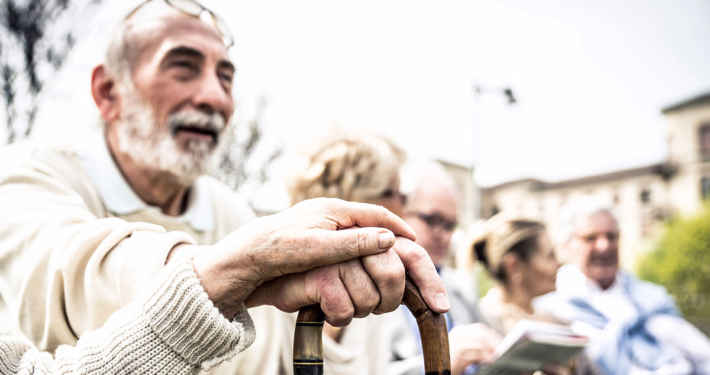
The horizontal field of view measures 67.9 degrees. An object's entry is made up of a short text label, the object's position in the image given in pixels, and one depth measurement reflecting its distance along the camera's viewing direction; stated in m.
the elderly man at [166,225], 0.95
